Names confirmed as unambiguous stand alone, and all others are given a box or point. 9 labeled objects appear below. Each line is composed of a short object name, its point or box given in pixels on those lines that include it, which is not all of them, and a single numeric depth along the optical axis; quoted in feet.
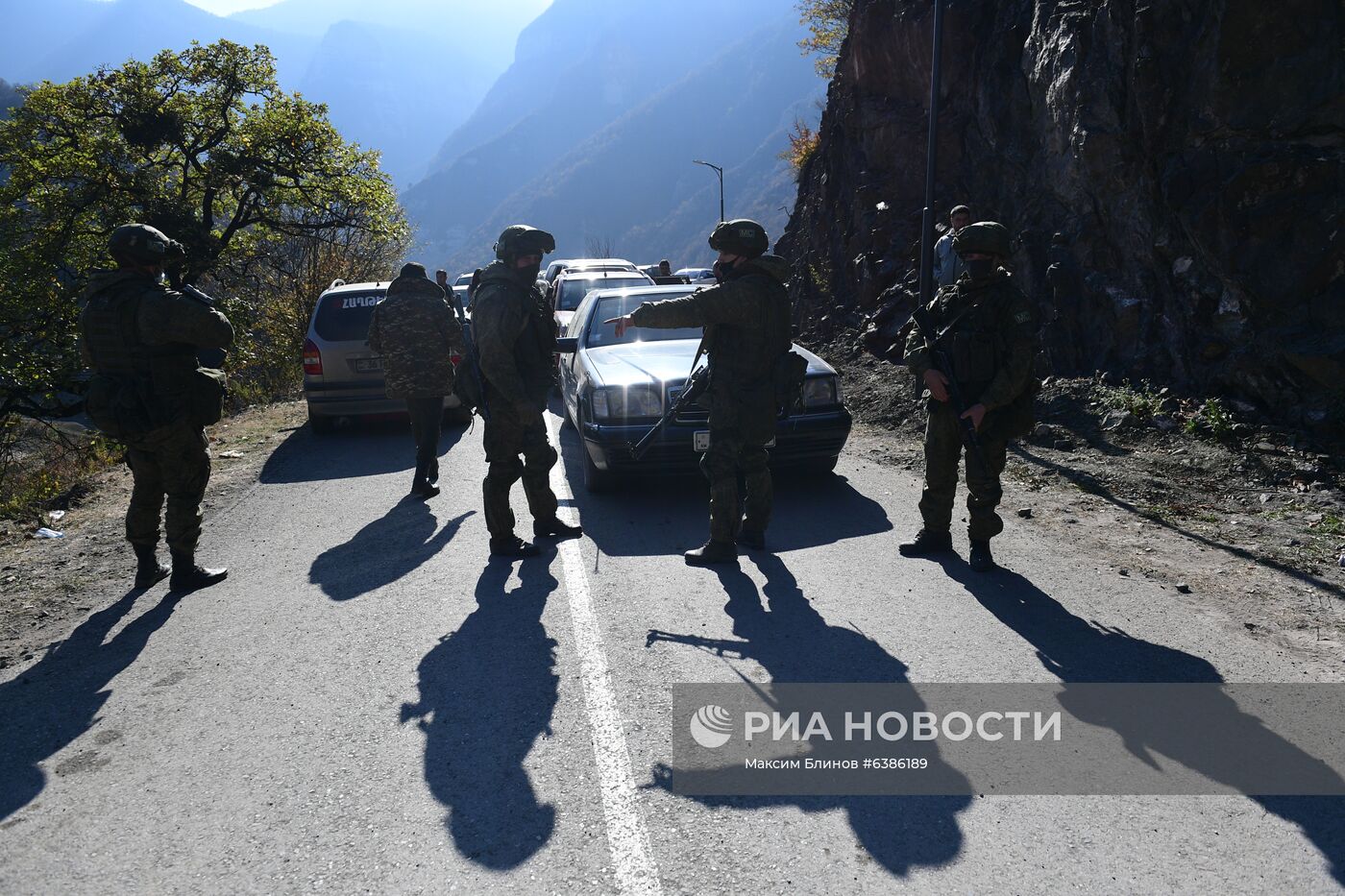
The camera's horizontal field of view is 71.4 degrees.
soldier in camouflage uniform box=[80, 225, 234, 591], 17.71
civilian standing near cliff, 31.29
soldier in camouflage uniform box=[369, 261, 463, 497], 27.37
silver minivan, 36.76
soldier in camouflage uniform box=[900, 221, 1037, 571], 17.99
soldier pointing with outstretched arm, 18.79
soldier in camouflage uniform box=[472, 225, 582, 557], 19.77
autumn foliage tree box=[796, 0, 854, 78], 105.09
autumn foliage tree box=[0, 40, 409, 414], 56.80
